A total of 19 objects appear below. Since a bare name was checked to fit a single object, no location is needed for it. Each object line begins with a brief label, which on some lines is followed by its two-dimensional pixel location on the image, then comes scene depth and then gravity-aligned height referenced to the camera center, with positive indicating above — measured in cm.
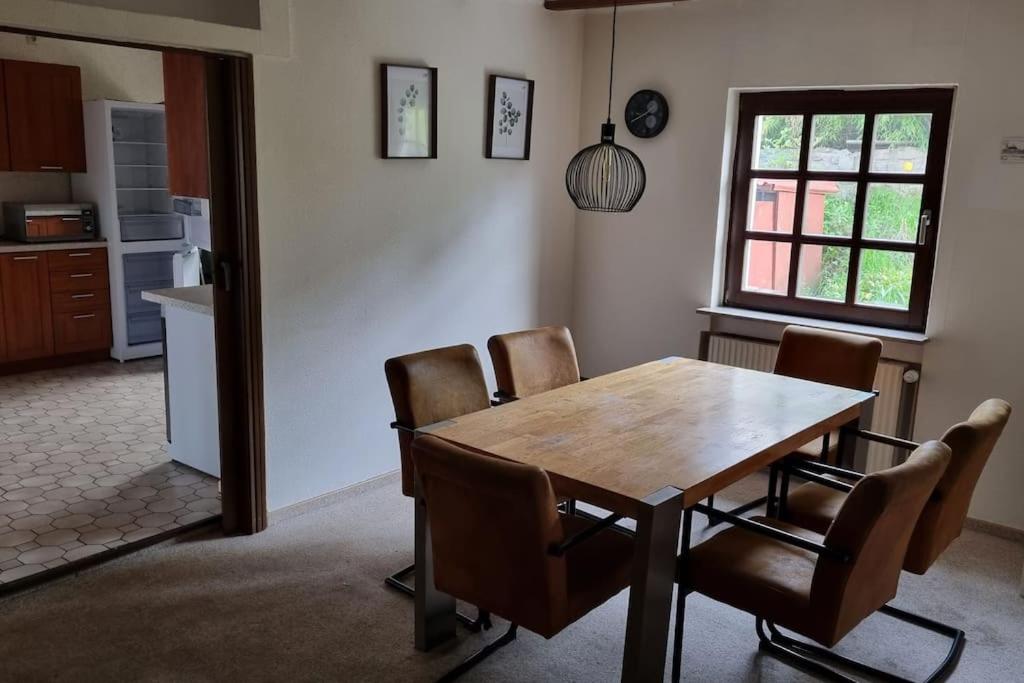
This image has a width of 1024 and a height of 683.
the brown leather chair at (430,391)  299 -74
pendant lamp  318 +4
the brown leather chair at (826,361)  350 -70
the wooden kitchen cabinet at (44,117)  592 +38
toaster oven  597 -35
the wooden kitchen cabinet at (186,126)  387 +23
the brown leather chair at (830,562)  210 -102
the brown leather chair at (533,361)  342 -71
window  404 -3
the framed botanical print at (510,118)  433 +35
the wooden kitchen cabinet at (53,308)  589 -95
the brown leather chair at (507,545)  206 -90
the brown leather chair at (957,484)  248 -84
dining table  218 -75
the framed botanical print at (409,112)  379 +32
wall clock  459 +41
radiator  398 -95
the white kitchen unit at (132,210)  621 -26
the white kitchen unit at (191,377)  402 -96
